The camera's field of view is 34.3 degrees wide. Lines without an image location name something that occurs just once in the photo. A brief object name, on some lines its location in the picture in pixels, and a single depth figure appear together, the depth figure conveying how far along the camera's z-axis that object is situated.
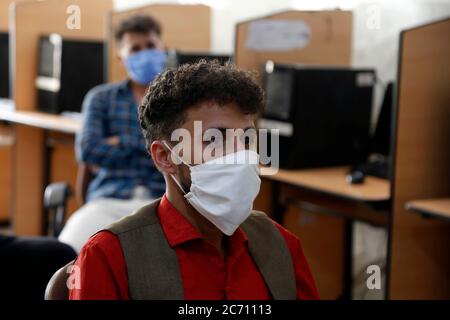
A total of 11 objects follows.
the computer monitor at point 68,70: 3.58
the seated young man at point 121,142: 2.46
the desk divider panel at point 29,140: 3.57
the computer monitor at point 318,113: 2.58
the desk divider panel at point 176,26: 3.32
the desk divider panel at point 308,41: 2.85
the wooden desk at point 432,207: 2.08
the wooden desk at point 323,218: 2.64
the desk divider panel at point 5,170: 4.30
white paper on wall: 2.86
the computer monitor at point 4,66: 3.94
